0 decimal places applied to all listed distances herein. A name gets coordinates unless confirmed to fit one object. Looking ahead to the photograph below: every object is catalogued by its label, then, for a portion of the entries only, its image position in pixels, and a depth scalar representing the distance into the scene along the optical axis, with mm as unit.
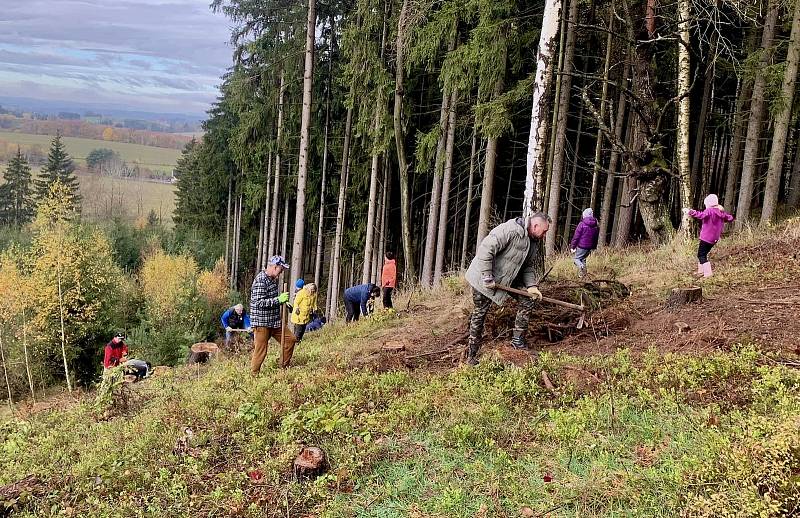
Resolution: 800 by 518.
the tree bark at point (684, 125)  10609
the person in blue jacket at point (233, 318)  14414
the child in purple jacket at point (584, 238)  10156
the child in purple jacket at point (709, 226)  8484
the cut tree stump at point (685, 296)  7008
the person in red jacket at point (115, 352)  11625
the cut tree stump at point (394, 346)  7441
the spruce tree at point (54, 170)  52594
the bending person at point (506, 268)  6152
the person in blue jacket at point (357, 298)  12641
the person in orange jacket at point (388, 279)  13384
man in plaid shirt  7539
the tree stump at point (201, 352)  13398
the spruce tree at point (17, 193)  58031
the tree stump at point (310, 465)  4543
